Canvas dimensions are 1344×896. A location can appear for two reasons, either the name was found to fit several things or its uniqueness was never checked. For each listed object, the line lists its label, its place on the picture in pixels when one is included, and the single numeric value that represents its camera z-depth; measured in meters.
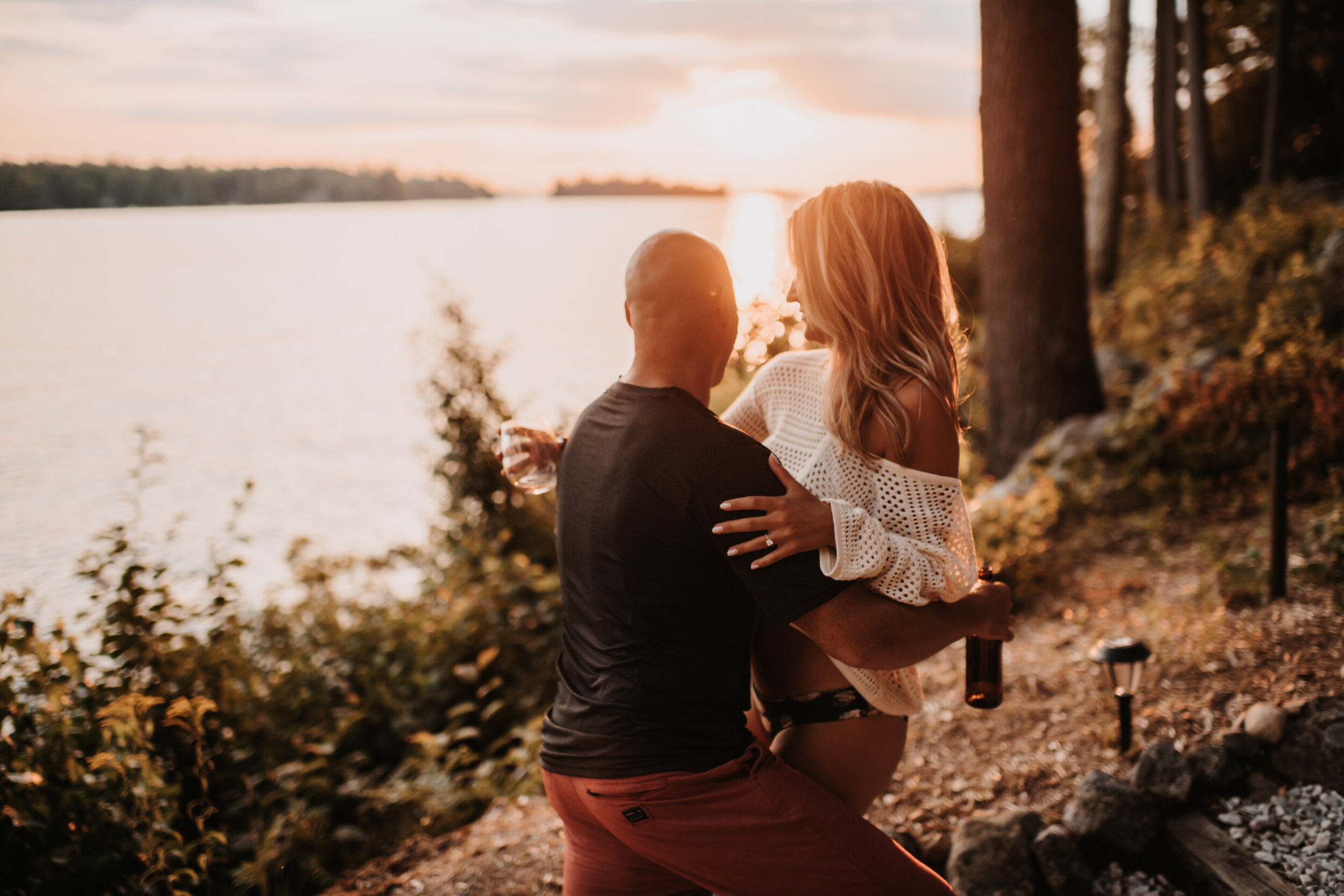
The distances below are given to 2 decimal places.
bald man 1.76
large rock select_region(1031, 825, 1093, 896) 2.63
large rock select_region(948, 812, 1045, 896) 2.63
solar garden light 2.99
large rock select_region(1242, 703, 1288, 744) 2.88
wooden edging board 2.42
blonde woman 2.03
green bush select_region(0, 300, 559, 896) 3.04
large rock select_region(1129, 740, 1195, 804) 2.76
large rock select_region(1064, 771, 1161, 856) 2.69
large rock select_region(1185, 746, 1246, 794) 2.81
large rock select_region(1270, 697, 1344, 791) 2.72
